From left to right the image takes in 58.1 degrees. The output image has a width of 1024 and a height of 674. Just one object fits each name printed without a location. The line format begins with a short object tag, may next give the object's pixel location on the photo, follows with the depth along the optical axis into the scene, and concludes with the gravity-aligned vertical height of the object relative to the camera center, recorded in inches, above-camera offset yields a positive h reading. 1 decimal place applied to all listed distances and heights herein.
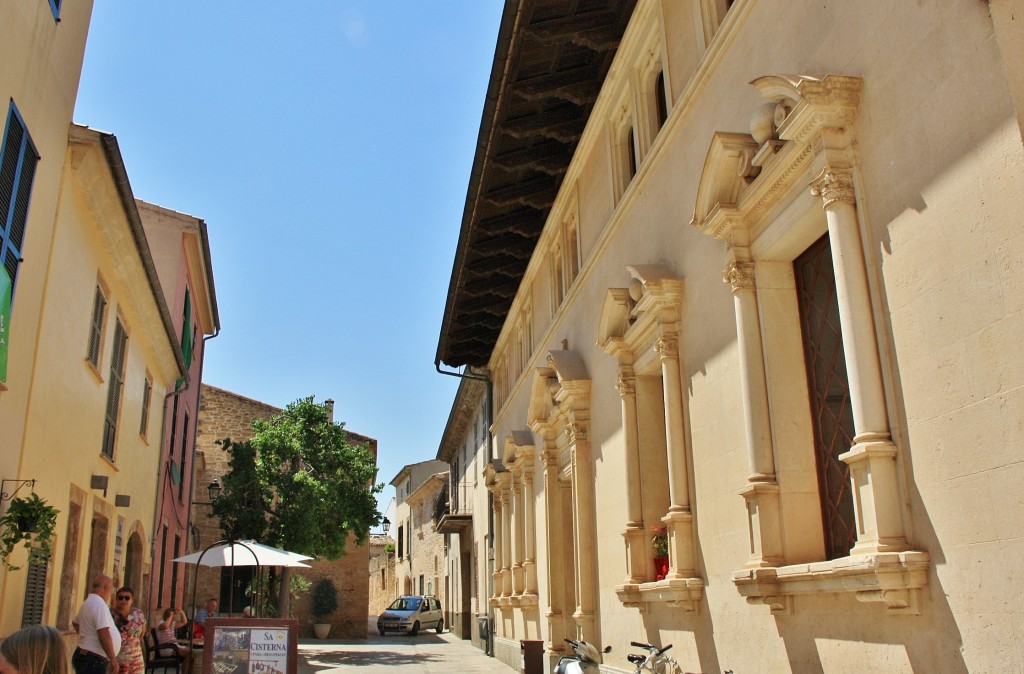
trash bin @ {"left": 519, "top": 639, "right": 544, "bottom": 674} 558.9 -36.6
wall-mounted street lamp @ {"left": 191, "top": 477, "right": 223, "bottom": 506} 878.2 +104.0
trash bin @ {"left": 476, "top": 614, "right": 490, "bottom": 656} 856.9 -33.5
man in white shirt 302.5 -10.7
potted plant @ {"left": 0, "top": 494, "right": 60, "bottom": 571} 277.6 +23.8
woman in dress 344.5 -10.0
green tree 965.2 +114.4
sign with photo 316.8 -15.6
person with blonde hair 137.6 -6.9
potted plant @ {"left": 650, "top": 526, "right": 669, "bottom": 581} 369.7 +14.8
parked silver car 1363.2 -31.0
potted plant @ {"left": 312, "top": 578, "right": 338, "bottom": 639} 1312.7 -5.2
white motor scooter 383.6 -29.1
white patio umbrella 571.5 +25.8
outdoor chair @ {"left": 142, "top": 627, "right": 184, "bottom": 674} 528.4 -30.4
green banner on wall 273.0 +84.0
